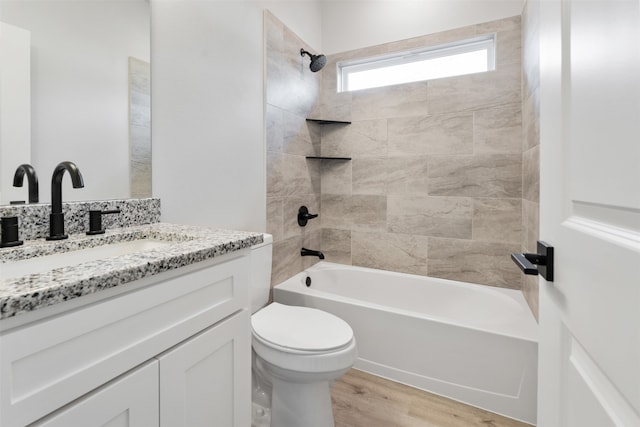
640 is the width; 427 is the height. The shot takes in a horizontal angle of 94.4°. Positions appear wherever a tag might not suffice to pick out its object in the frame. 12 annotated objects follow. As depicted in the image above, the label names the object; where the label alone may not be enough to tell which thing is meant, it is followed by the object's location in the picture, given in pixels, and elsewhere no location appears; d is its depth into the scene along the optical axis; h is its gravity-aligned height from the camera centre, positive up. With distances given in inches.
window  87.4 +47.9
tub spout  92.6 -12.2
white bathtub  58.6 -27.4
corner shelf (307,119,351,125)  97.4 +30.8
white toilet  47.9 -24.1
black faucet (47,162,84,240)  36.2 +0.9
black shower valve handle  93.5 -0.8
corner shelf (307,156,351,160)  96.9 +18.5
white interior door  13.3 +0.2
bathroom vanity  19.5 -10.2
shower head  89.7 +46.2
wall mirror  37.1 +16.8
